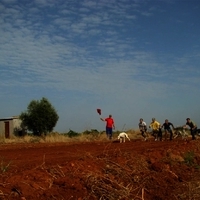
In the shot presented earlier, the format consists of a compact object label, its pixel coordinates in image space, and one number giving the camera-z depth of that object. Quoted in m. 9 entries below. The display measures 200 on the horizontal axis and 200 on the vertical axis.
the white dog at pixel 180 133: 25.77
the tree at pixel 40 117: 45.16
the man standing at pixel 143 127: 25.89
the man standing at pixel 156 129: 25.48
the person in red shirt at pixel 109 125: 25.90
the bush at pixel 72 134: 37.05
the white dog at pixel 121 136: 23.58
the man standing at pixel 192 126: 24.23
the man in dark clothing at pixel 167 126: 25.35
